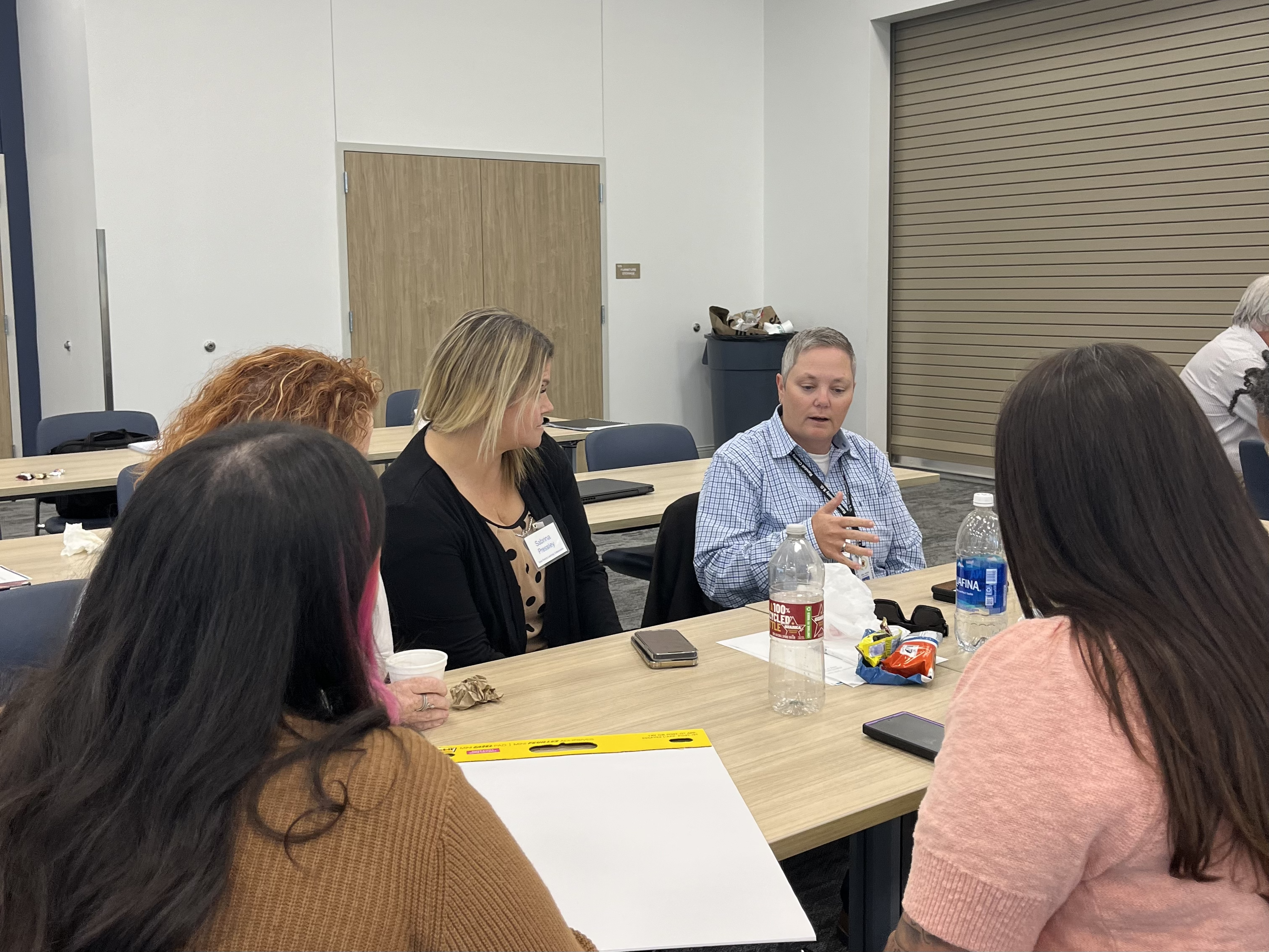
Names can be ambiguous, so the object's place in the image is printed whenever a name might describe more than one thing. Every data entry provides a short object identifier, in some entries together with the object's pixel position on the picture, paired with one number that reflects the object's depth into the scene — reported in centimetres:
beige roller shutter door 647
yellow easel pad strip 163
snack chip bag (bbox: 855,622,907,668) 199
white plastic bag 221
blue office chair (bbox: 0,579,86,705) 198
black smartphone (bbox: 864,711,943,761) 166
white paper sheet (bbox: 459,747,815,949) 122
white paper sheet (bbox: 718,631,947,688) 201
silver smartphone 207
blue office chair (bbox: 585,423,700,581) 459
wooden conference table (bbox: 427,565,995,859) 150
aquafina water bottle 209
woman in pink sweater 97
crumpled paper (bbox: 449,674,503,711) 186
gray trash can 825
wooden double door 732
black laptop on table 388
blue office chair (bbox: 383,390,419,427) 594
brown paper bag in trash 843
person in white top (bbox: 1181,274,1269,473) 432
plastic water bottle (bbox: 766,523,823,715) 182
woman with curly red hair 209
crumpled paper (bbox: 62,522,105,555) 305
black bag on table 473
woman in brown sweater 84
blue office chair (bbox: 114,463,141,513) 333
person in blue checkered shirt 280
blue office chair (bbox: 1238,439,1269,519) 353
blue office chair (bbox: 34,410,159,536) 499
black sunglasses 223
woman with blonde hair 235
